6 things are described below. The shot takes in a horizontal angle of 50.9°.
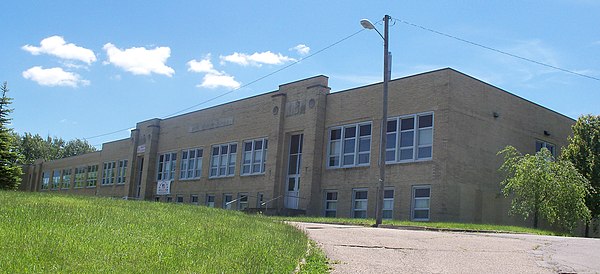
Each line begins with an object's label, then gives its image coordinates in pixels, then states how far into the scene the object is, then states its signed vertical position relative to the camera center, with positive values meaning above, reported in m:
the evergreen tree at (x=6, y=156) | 41.00 +2.28
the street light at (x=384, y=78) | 23.48 +5.49
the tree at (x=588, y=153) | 30.67 +4.09
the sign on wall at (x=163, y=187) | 45.62 +1.15
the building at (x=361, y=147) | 29.03 +3.82
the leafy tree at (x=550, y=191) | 25.09 +1.71
